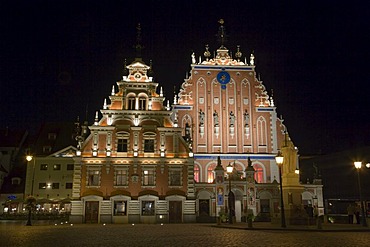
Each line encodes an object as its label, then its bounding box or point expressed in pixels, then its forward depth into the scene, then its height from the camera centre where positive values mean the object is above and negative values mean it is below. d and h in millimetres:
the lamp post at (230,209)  30297 -73
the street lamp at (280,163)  23664 +2725
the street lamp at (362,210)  25484 -99
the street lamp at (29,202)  33625 +491
